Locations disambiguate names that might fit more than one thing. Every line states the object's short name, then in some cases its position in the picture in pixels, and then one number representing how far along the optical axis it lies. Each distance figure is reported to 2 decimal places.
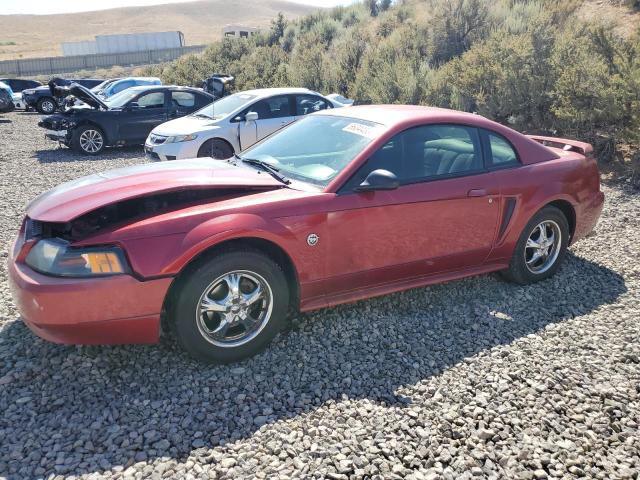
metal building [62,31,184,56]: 62.78
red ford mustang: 3.16
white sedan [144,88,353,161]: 9.35
